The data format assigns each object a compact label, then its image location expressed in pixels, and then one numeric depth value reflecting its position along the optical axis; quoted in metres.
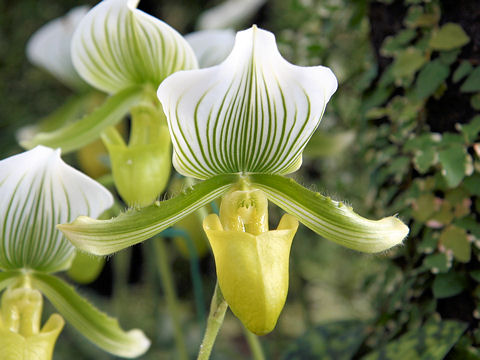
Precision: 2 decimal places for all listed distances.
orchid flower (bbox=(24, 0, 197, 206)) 0.36
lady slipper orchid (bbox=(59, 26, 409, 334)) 0.31
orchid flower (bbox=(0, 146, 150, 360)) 0.33
